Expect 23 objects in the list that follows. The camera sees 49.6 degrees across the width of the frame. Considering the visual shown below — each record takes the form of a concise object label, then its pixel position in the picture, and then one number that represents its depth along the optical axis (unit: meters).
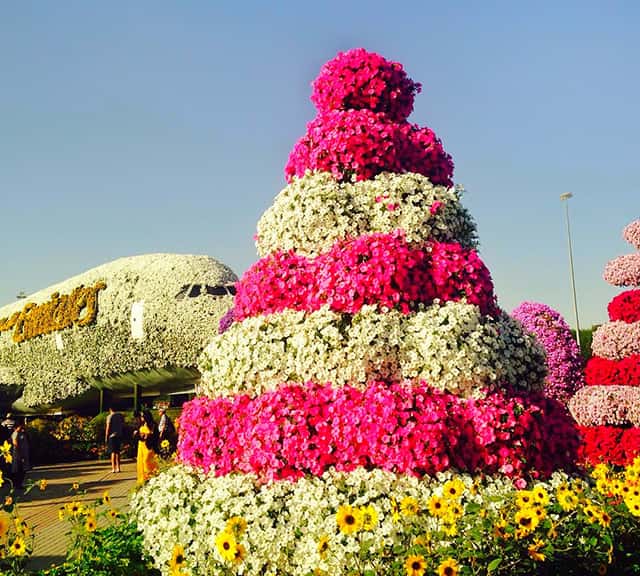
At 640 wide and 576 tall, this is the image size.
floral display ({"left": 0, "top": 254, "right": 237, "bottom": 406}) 28.88
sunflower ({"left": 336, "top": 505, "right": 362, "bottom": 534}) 4.73
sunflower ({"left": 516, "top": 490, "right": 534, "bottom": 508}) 5.07
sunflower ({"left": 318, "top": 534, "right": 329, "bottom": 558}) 4.68
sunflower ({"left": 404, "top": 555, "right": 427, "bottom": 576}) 4.43
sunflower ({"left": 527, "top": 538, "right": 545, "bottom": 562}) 4.73
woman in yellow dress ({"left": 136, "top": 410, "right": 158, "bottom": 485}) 13.05
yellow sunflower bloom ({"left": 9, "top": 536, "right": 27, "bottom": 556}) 5.74
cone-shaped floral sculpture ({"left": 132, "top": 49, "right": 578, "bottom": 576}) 5.92
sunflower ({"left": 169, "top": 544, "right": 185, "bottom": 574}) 4.96
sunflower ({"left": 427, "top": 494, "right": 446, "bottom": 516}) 4.96
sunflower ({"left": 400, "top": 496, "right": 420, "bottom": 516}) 5.16
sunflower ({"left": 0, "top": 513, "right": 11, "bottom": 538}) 5.34
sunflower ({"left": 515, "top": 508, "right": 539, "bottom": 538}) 4.80
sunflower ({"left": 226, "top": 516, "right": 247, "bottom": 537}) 4.81
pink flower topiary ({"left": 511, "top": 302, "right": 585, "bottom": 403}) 15.76
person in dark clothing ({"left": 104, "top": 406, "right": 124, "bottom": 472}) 18.73
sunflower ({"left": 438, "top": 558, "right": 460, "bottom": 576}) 4.34
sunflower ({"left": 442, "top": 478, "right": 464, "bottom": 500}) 5.20
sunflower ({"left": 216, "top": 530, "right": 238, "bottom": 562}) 4.55
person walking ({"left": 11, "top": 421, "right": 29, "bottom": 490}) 15.68
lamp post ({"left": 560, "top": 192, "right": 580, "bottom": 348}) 46.55
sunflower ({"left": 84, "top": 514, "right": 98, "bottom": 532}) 6.88
